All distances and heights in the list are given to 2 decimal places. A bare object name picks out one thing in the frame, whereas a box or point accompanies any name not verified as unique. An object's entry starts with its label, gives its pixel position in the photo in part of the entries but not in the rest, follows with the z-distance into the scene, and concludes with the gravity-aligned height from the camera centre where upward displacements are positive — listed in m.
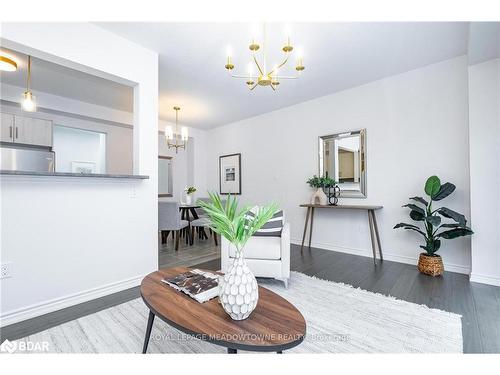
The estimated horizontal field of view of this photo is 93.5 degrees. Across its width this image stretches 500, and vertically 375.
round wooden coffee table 0.94 -0.61
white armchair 2.32 -0.67
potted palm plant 1.07 -0.32
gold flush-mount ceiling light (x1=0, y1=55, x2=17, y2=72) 2.56 +1.39
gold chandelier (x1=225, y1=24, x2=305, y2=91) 1.77 +0.94
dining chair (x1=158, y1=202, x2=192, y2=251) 3.70 -0.45
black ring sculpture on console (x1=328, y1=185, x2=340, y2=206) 3.73 -0.10
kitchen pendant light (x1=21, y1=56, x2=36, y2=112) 2.62 +0.98
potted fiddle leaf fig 2.46 -0.40
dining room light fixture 3.86 +0.95
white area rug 1.44 -0.97
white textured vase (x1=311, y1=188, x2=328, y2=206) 3.73 -0.15
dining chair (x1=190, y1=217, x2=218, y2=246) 4.16 -0.63
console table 3.18 -0.44
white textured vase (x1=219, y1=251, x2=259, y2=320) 1.06 -0.47
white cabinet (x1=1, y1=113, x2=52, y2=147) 3.18 +0.83
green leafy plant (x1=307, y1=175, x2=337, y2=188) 3.67 +0.11
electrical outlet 1.72 -0.60
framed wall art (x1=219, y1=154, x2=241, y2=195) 5.33 +0.35
